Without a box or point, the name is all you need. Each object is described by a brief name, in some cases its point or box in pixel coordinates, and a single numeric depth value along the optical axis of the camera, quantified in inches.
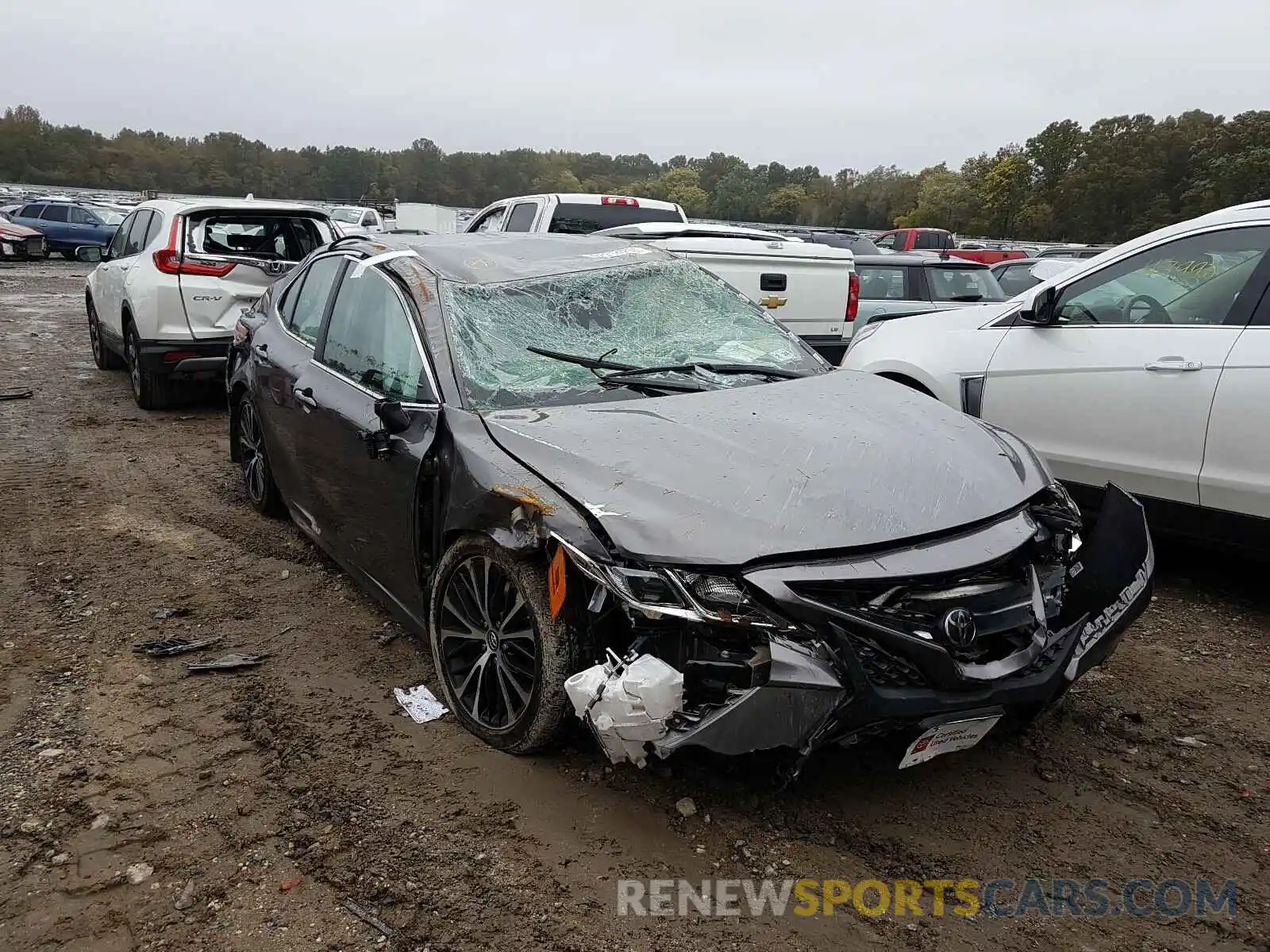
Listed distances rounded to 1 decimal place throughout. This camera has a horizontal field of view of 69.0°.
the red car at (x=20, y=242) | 1007.0
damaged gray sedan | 95.9
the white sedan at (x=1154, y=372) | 163.0
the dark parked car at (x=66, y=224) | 1074.7
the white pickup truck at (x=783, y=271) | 305.6
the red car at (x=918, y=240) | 1060.6
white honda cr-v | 311.0
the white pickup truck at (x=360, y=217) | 914.1
